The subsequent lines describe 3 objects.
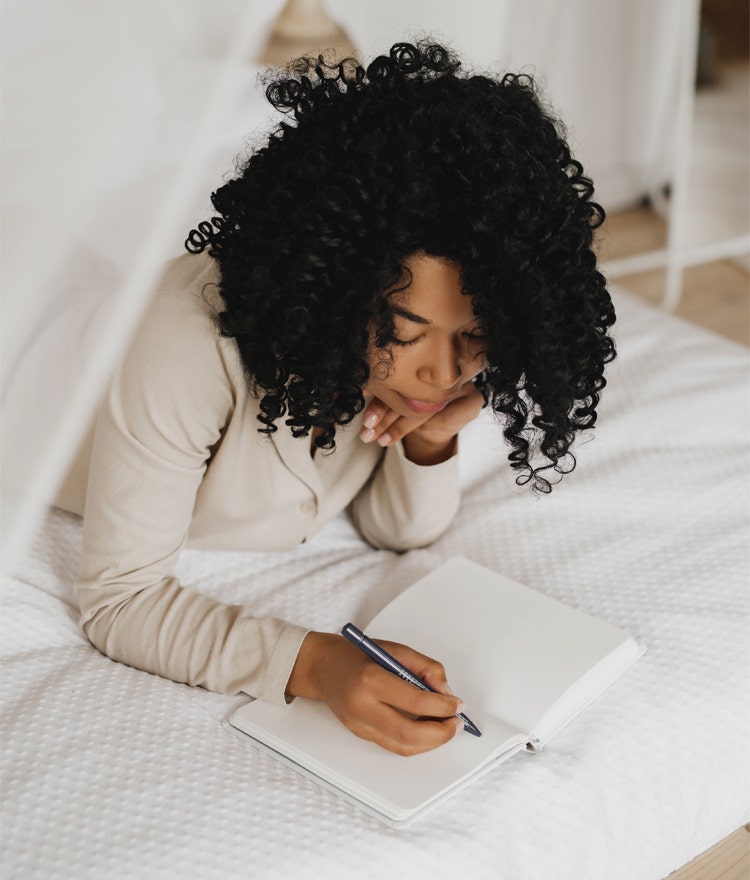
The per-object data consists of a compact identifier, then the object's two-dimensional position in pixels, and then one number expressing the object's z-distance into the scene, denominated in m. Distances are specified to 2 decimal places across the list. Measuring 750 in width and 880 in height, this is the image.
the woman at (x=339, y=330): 0.87
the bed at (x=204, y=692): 0.81
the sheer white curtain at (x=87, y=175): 0.79
